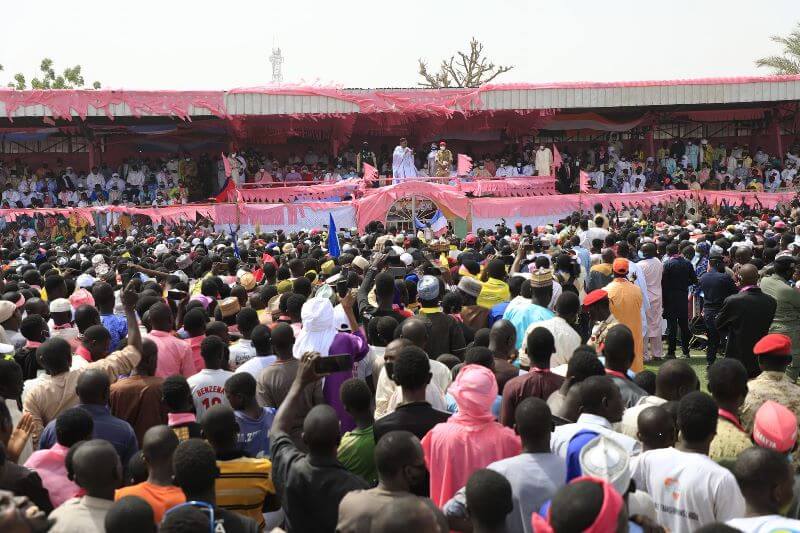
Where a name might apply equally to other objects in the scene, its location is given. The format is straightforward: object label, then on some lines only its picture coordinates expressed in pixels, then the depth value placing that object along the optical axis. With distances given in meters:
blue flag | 13.42
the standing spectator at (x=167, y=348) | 6.21
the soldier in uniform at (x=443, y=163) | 27.02
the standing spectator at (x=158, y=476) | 3.82
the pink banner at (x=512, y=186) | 25.14
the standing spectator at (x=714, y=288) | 9.93
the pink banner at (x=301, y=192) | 25.30
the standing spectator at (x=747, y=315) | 8.27
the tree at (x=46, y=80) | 52.36
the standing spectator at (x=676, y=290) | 10.95
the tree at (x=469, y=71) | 48.91
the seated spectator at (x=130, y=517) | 3.21
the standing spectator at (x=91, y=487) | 3.58
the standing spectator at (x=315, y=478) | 3.88
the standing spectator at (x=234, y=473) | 4.23
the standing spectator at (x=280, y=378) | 5.63
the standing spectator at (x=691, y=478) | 3.78
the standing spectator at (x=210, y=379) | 5.58
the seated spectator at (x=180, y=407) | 4.81
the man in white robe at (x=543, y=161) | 27.94
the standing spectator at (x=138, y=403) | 5.43
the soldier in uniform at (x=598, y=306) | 6.78
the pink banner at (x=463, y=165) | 26.39
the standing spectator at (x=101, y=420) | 4.71
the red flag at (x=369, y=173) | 25.36
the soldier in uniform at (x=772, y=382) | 5.19
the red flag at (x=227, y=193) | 26.81
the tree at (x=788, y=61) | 36.84
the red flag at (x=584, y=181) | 26.03
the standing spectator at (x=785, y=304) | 8.55
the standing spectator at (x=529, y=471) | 3.85
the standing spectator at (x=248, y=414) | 5.04
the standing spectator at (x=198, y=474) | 3.67
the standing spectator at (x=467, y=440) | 4.29
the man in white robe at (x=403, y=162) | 26.36
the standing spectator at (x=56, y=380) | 5.32
